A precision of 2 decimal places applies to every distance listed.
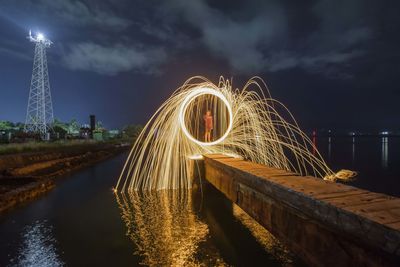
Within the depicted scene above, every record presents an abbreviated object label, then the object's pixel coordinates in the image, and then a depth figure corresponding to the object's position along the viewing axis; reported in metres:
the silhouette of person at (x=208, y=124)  15.30
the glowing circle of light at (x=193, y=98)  12.53
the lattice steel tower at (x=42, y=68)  49.22
